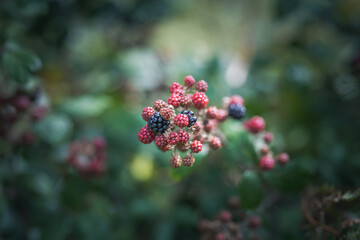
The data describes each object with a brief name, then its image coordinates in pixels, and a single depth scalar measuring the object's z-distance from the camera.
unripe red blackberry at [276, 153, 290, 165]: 0.50
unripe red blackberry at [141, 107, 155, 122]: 0.45
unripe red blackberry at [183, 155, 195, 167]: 0.44
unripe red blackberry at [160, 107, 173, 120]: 0.44
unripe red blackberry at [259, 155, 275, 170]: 0.49
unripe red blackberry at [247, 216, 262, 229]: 0.50
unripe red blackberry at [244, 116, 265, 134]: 0.51
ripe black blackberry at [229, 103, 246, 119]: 0.49
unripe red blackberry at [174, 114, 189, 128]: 0.44
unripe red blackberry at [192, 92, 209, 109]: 0.46
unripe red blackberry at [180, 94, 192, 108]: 0.45
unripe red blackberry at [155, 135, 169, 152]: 0.44
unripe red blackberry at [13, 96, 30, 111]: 0.55
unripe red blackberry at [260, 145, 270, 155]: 0.50
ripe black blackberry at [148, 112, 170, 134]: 0.44
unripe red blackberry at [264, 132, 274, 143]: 0.51
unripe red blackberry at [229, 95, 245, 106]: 0.49
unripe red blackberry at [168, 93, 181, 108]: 0.45
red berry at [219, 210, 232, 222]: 0.51
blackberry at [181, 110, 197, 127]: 0.45
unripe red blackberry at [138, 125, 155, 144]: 0.45
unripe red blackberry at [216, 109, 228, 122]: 0.48
